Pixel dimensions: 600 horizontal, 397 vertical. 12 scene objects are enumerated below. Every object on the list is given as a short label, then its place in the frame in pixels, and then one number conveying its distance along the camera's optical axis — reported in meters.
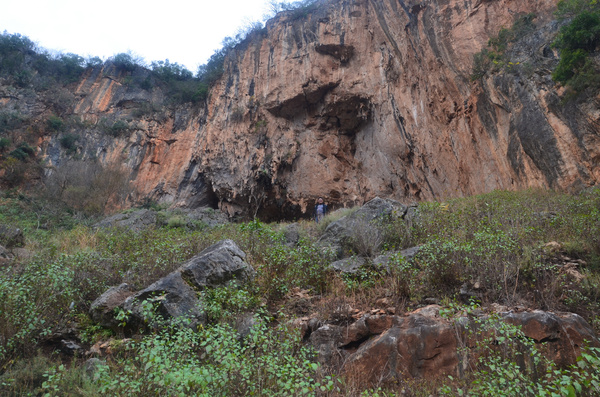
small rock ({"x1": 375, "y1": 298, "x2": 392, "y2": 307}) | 4.79
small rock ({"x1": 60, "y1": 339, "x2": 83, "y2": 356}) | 4.49
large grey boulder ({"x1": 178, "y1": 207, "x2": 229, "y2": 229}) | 15.68
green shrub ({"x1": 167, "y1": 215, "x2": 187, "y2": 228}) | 14.55
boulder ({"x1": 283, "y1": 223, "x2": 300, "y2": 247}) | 9.35
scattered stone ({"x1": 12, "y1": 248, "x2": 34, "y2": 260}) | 7.58
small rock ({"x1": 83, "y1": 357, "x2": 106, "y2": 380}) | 3.62
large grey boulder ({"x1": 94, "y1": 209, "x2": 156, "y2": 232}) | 13.98
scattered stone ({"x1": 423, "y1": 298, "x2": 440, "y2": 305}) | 4.68
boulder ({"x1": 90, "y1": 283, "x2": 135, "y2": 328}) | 4.83
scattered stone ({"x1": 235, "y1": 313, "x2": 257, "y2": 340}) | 4.42
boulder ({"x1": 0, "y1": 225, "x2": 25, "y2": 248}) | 9.16
